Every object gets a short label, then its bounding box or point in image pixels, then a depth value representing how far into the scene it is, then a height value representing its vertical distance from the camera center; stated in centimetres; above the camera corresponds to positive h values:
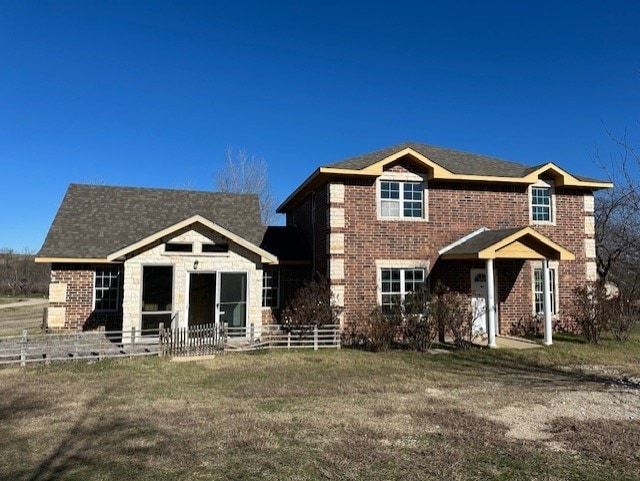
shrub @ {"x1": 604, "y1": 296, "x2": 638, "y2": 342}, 1532 -105
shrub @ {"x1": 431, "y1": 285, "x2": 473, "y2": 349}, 1380 -98
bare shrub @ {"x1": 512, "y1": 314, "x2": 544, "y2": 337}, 1661 -150
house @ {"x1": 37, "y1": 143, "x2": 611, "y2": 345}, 1450 +114
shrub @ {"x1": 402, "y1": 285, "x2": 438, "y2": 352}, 1370 -113
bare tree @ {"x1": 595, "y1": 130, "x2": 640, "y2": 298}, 2458 +221
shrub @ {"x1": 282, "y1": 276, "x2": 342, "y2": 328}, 1432 -79
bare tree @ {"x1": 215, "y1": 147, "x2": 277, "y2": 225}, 4130 +636
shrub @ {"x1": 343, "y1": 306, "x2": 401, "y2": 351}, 1359 -139
